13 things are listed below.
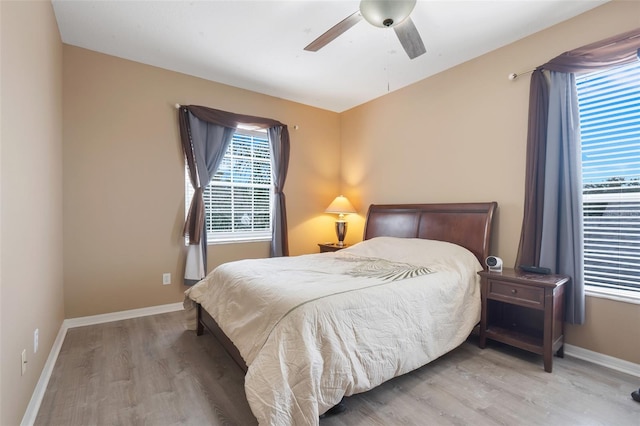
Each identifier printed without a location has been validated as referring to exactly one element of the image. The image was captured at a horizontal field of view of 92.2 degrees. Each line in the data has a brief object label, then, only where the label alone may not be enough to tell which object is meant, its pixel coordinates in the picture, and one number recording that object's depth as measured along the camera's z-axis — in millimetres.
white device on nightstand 2541
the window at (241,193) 3795
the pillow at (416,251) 2721
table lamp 4289
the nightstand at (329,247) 4180
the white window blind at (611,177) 2230
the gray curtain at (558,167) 2330
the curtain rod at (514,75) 2740
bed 1520
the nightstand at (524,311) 2184
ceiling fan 1933
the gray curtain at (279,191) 4090
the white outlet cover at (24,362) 1595
